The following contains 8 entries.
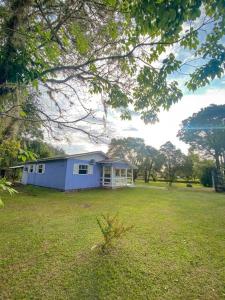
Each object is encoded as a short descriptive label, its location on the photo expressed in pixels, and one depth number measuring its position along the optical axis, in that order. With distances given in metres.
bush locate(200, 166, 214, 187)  27.83
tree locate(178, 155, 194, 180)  33.19
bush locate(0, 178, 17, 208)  1.71
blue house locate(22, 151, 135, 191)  15.08
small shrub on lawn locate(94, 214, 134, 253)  4.06
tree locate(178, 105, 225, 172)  21.94
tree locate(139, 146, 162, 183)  34.25
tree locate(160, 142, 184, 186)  32.53
